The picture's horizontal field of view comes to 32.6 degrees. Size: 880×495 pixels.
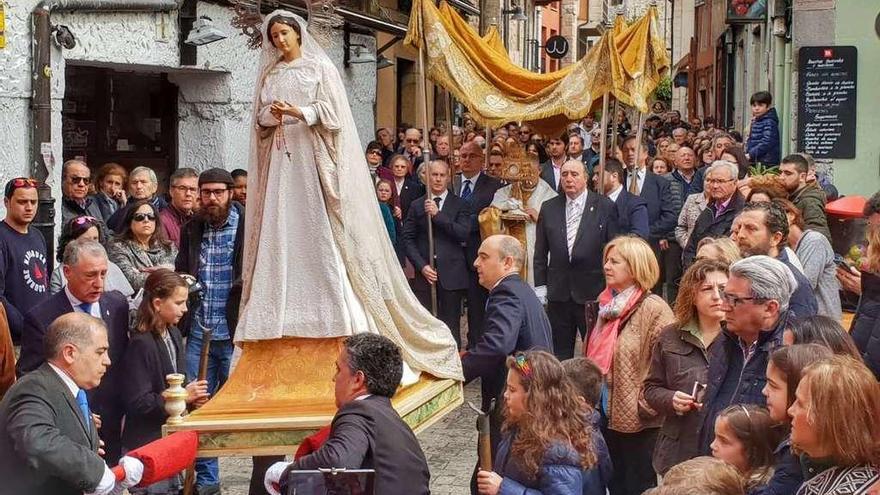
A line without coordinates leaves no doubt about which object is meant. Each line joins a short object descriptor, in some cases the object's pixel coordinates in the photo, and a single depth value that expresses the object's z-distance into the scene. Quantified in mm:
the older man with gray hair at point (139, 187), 9750
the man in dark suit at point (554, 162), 12672
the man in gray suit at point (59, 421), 5098
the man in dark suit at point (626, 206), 10984
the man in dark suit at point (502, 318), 6859
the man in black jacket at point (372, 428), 5027
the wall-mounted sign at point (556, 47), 32656
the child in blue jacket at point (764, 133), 14555
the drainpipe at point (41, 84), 11430
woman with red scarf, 6746
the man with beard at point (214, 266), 8469
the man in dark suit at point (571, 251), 10359
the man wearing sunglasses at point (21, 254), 8109
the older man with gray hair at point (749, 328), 5508
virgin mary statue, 7133
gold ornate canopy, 11945
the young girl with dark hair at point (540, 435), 5234
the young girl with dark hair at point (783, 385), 4629
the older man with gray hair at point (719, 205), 10070
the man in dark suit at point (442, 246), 11312
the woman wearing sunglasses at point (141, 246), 8438
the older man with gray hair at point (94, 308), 6711
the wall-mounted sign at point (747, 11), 19125
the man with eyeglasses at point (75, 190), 10016
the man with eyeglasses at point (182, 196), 9859
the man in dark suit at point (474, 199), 11312
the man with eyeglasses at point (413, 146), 16594
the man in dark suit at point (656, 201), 12586
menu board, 14555
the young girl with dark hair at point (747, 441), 4883
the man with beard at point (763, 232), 7387
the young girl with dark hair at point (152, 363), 6672
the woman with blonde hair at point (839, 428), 4242
